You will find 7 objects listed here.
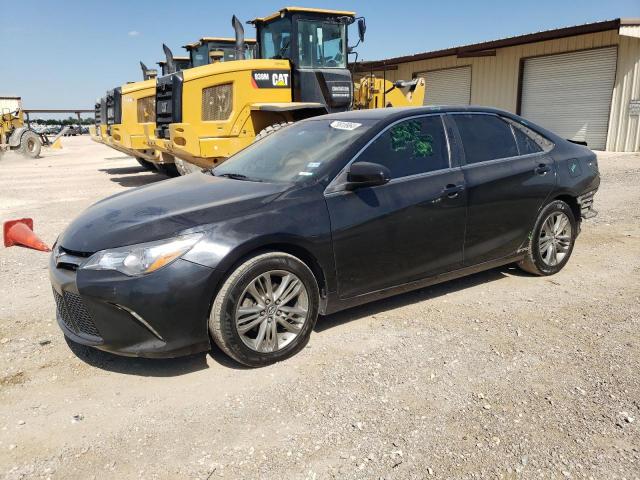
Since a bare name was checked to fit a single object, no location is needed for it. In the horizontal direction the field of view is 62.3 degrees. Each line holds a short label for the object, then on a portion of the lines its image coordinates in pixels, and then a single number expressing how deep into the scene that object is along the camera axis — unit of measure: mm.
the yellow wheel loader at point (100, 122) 14641
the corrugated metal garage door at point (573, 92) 16781
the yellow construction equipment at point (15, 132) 20953
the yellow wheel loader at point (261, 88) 9188
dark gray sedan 3016
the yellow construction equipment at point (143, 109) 11648
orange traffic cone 6422
